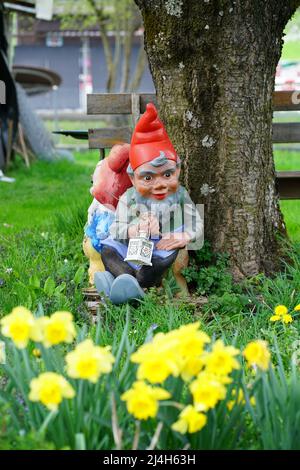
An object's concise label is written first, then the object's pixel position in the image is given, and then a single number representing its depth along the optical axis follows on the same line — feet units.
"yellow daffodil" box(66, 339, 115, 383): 6.77
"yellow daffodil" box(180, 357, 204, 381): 7.13
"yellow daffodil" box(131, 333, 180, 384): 6.83
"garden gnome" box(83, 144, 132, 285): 16.31
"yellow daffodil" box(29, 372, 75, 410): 6.77
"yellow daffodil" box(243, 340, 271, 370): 7.40
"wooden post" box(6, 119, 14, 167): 42.48
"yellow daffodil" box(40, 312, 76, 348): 7.07
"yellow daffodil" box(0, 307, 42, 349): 7.01
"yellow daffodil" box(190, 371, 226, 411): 6.91
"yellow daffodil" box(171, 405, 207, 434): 6.89
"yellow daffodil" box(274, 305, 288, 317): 11.60
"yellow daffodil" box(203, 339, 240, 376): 7.07
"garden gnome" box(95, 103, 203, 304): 14.82
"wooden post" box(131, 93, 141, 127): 20.90
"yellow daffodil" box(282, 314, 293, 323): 11.64
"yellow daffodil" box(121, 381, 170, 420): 6.75
